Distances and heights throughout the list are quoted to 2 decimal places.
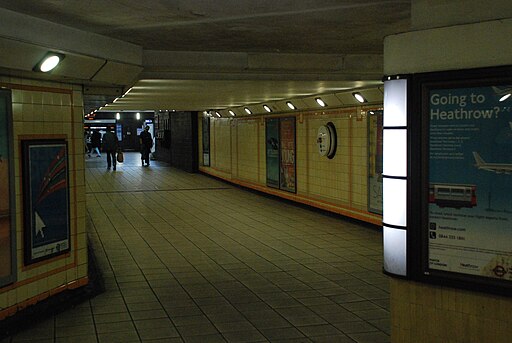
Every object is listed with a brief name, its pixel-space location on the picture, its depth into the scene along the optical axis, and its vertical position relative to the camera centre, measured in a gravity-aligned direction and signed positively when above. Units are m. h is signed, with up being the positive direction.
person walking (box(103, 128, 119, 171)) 24.30 -0.15
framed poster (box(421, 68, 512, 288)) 3.71 -0.26
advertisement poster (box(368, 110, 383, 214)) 9.82 -0.38
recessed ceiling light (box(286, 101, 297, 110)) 12.78 +0.71
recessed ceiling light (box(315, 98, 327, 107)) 11.38 +0.69
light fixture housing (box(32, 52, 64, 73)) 5.09 +0.68
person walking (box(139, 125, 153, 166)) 26.50 -0.17
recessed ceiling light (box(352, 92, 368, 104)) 9.91 +0.68
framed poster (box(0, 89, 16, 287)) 5.09 -0.48
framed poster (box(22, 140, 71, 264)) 5.54 -0.55
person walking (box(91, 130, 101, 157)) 36.24 -0.03
